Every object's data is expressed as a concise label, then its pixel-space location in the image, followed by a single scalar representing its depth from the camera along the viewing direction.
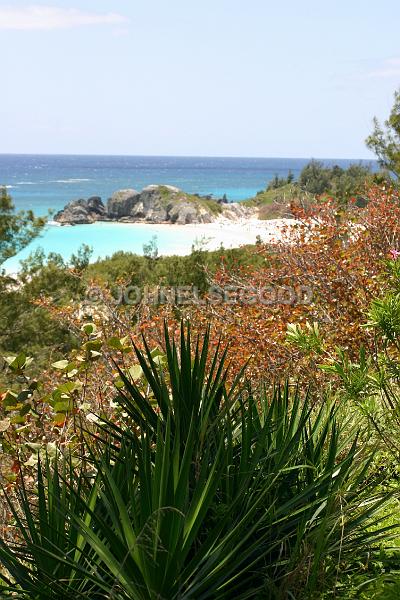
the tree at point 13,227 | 21.52
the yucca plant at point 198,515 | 2.54
